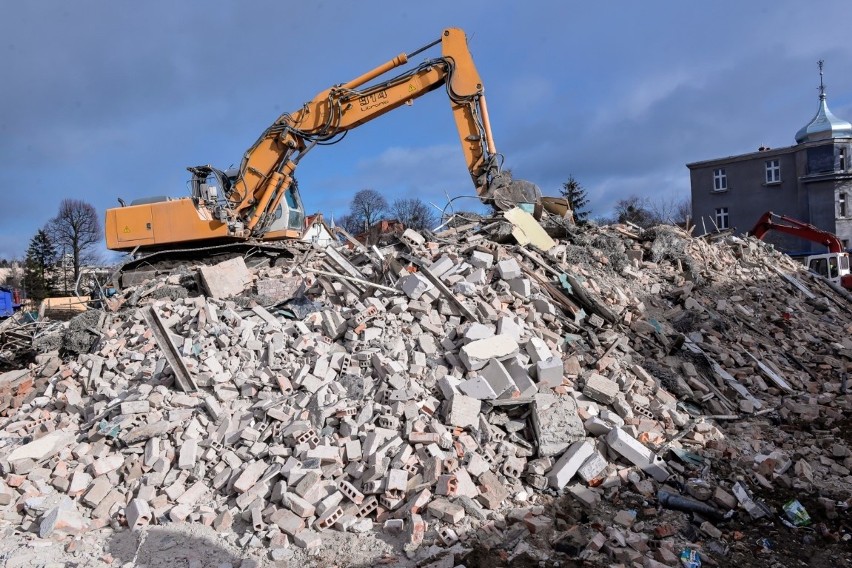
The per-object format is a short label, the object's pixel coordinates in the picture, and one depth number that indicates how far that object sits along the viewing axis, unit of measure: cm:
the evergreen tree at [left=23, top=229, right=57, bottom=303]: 3297
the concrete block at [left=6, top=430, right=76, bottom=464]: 644
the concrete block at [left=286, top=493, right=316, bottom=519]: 535
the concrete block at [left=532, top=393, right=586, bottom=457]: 610
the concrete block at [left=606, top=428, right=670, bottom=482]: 593
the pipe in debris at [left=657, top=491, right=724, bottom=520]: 537
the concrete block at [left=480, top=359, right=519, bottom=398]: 655
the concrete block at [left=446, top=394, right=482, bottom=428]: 614
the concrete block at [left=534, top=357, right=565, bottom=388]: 677
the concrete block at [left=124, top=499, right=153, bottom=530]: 553
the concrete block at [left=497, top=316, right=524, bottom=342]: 745
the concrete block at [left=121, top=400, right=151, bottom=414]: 676
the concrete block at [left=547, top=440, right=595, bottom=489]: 573
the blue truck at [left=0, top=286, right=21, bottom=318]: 2397
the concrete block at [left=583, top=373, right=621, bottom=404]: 683
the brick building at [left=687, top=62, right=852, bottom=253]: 3275
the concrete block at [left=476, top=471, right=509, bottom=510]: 543
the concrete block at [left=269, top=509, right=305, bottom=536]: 524
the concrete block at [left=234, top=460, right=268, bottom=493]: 571
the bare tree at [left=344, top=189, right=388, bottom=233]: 3994
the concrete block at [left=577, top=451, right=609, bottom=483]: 579
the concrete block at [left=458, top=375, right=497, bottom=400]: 643
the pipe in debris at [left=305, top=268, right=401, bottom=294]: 848
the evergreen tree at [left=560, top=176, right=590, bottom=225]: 3453
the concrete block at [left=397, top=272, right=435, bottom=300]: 813
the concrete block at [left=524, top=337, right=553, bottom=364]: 701
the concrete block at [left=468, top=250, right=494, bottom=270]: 896
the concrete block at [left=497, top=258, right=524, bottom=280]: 870
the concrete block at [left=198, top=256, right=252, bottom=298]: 991
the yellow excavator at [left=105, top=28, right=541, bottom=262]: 1129
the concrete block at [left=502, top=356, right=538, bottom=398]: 656
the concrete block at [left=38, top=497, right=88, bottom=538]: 552
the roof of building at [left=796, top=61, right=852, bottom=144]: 3341
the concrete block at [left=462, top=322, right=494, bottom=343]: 721
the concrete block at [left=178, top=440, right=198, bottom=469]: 611
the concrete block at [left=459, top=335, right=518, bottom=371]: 684
